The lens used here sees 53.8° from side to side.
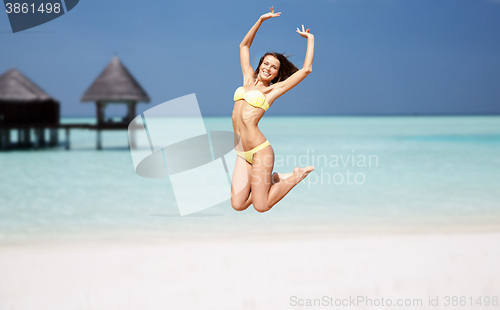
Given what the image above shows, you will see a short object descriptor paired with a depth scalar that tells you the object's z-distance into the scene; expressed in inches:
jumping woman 141.3
